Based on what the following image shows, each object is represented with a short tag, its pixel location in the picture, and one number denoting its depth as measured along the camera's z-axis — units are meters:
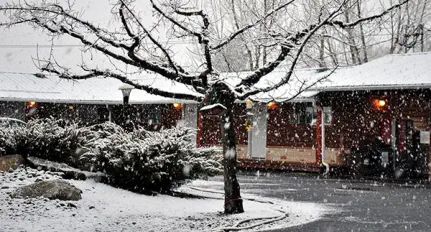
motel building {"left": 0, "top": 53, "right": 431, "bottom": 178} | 20.00
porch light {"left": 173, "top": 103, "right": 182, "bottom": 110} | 26.23
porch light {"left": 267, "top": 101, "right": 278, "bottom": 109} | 23.42
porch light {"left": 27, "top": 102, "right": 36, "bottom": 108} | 29.42
